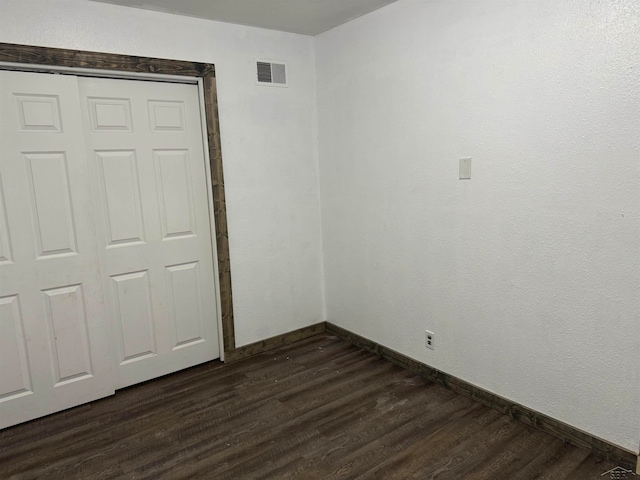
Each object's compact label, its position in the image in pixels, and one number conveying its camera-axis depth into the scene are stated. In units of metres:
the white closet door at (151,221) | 2.82
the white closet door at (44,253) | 2.50
